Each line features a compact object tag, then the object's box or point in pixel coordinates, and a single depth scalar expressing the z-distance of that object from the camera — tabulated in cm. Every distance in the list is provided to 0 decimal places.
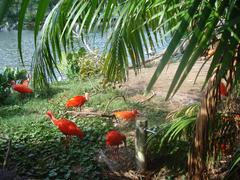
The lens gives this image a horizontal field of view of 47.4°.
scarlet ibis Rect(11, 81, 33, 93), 464
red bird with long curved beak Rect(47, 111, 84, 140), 284
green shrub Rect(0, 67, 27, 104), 519
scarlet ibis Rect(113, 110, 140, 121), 328
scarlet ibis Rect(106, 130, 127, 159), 259
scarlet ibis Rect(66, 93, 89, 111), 367
